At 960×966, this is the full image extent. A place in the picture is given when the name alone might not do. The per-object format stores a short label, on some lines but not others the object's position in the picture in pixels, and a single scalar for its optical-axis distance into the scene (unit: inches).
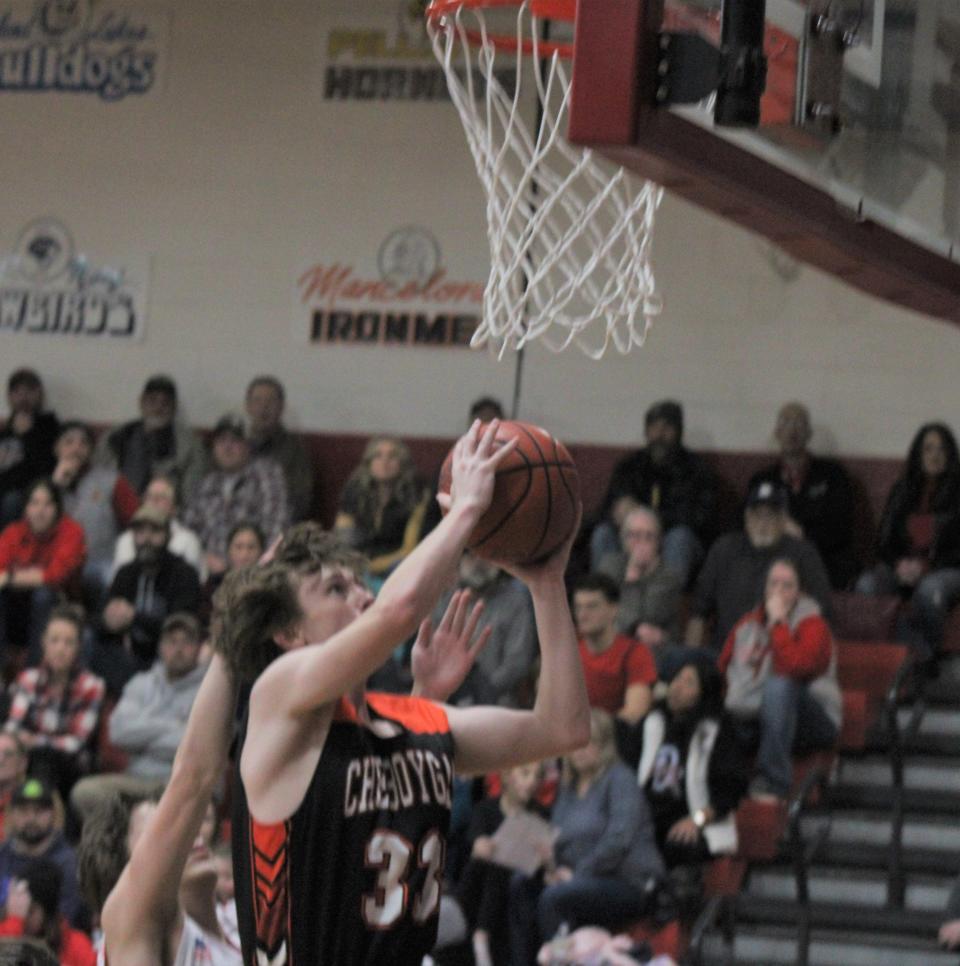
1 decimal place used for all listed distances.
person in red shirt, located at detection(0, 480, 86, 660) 778.2
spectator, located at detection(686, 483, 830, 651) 716.7
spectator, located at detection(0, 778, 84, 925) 624.4
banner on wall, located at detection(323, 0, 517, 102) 932.0
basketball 263.3
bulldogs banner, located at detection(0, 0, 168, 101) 976.9
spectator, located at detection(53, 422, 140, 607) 835.4
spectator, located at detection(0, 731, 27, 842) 657.0
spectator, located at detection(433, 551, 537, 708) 683.4
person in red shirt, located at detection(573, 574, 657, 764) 663.8
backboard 278.2
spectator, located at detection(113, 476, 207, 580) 788.6
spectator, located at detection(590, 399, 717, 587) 793.6
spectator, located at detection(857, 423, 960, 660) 749.9
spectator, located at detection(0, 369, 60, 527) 889.5
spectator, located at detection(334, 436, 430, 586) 770.8
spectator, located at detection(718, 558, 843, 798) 649.6
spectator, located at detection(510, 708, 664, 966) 582.9
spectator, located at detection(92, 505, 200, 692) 746.8
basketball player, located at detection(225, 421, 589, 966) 246.2
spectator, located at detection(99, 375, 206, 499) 874.8
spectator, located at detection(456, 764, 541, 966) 593.0
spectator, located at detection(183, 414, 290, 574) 829.8
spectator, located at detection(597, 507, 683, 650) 716.7
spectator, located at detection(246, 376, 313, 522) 880.3
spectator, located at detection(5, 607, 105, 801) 690.2
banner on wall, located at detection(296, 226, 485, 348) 924.0
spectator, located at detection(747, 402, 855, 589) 797.9
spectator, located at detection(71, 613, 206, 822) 686.5
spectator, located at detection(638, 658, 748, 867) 616.1
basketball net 381.1
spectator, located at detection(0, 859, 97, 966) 548.1
